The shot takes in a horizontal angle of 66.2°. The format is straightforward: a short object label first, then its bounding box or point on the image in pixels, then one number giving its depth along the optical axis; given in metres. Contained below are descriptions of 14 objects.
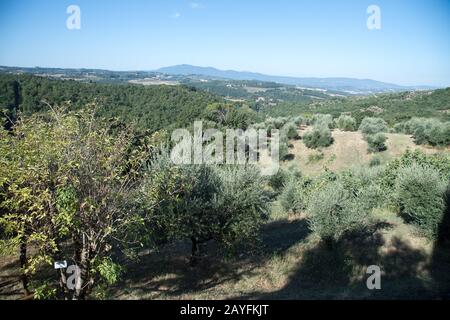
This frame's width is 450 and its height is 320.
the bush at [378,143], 44.86
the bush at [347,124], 62.39
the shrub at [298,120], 67.51
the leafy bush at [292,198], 26.78
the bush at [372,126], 52.12
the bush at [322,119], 64.94
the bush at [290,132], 54.84
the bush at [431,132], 43.00
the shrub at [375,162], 40.99
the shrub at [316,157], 47.81
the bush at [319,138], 49.66
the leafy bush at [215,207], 13.77
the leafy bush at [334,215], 16.69
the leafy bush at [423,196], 15.30
